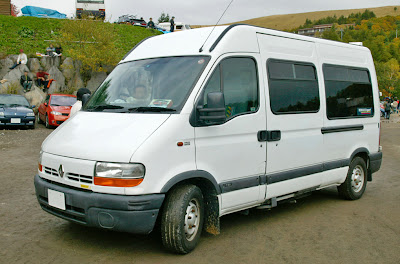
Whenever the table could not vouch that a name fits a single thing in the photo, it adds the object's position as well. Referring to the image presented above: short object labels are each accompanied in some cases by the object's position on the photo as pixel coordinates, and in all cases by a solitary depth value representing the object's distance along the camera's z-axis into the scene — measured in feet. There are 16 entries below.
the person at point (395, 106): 172.86
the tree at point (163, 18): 235.20
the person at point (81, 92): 23.48
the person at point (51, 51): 90.89
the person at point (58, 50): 91.66
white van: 13.97
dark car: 57.93
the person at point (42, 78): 85.21
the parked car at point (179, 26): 154.81
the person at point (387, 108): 120.43
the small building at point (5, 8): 122.11
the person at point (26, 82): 81.20
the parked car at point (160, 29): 148.46
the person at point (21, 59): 85.15
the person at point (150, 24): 140.87
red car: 60.85
